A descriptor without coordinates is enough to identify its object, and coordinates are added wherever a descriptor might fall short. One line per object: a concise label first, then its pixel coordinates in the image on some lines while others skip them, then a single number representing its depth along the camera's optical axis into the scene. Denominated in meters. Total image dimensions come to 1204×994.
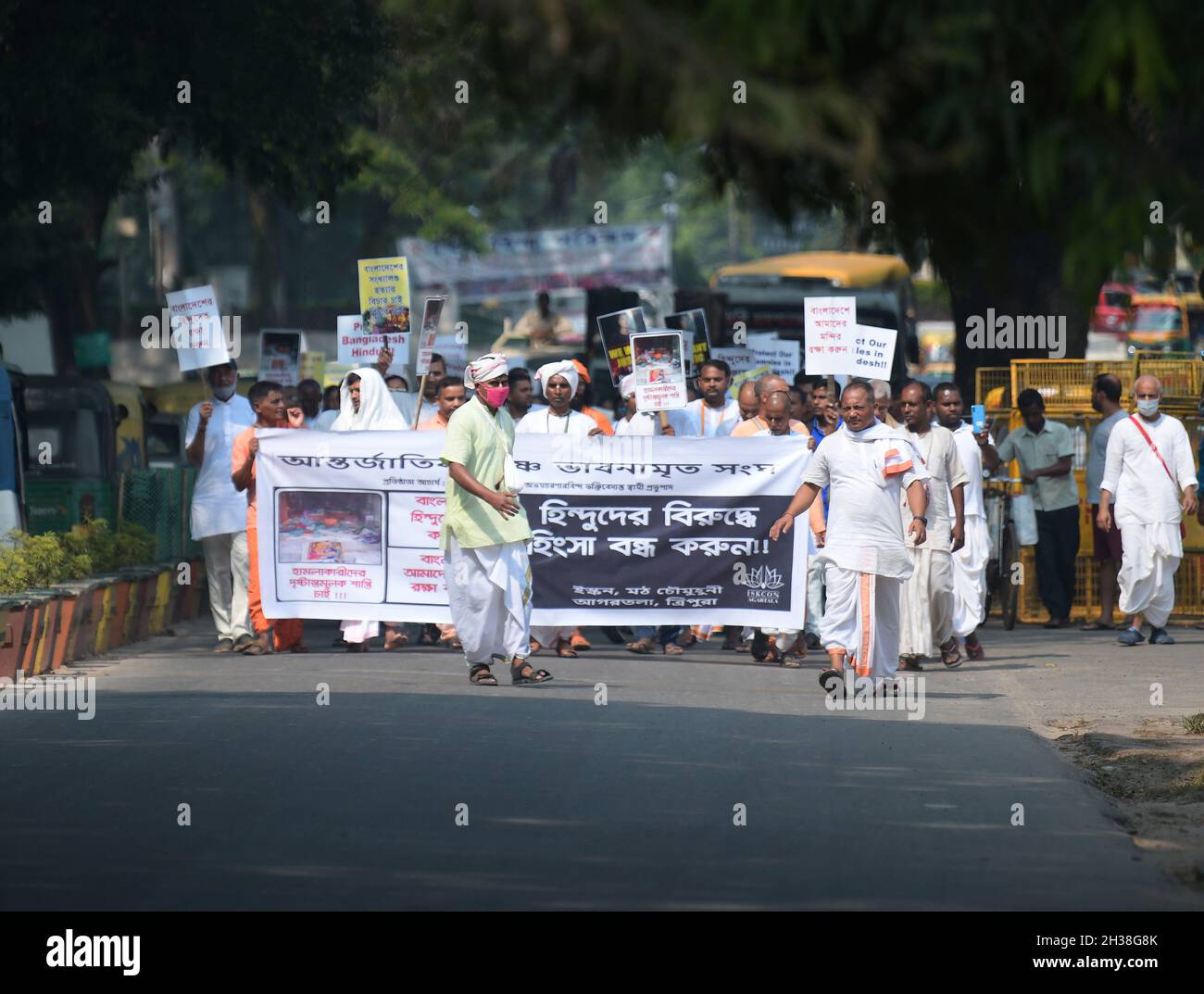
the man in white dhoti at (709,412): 16.95
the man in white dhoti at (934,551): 14.86
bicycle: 18.17
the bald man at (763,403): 15.65
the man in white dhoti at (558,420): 15.87
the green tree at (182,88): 18.42
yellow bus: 28.80
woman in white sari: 16.47
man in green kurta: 13.33
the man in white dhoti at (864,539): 12.90
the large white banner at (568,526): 15.80
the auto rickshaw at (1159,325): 50.20
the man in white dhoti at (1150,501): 16.64
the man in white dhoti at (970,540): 15.54
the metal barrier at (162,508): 18.52
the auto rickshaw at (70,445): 21.17
